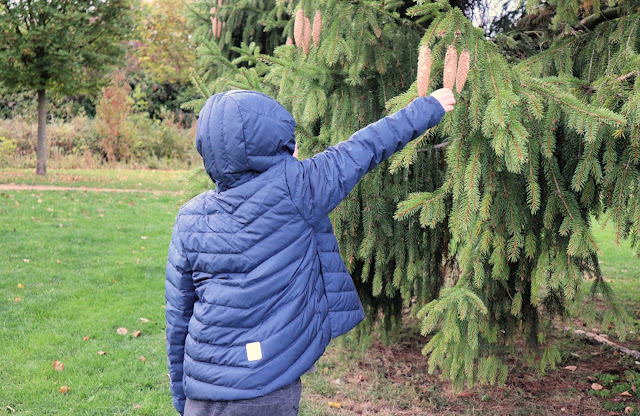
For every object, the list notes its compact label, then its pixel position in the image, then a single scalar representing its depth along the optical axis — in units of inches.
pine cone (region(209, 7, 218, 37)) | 201.3
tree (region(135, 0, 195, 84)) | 781.9
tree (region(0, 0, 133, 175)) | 462.3
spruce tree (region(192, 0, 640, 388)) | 91.1
